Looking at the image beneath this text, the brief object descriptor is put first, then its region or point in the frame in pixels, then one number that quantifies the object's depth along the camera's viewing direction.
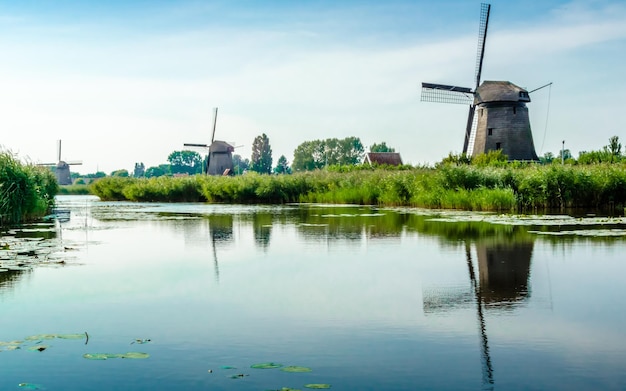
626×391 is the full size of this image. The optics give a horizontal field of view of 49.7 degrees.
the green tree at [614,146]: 37.78
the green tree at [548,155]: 68.81
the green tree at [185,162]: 139.38
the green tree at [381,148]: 109.73
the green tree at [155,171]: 138.00
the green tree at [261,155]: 105.50
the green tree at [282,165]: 122.69
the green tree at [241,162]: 144.50
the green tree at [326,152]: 109.12
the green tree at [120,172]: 130.74
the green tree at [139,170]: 148.75
